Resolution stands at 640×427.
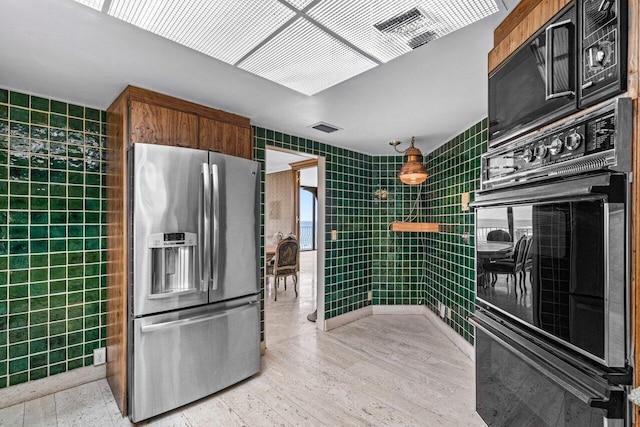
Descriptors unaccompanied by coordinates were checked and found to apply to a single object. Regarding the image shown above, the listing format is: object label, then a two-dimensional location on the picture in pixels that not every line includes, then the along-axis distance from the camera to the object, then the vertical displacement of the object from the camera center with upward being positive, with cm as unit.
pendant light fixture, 353 +51
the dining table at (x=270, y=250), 576 -73
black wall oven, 84 -20
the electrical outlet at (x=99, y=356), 253 -114
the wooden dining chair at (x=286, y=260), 508 -76
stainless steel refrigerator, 204 -43
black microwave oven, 87 +48
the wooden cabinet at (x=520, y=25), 112 +74
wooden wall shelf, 378 -16
